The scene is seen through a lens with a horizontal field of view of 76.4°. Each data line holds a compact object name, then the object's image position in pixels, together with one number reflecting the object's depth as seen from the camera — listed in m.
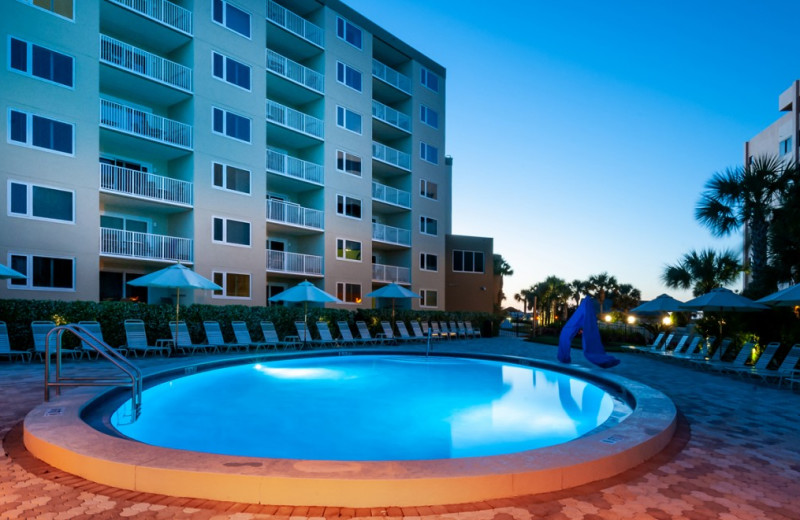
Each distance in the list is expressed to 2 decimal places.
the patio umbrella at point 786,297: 9.91
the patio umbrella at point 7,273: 10.77
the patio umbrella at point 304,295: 16.75
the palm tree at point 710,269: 20.72
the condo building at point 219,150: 15.27
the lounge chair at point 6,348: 11.40
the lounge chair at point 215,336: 15.24
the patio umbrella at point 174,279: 13.55
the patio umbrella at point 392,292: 20.65
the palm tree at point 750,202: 15.64
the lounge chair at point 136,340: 13.49
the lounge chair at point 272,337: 16.68
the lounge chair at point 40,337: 11.84
